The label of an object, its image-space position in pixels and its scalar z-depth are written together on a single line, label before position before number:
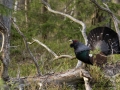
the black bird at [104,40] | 16.84
